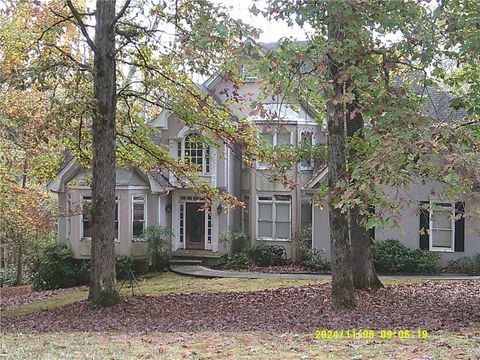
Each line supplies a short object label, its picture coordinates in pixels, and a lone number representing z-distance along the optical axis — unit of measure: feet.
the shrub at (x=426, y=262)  65.46
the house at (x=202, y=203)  74.69
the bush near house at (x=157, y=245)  74.59
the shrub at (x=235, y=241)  75.36
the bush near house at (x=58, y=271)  74.43
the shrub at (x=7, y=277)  98.65
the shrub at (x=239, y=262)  73.87
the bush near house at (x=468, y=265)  64.28
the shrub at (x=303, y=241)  73.77
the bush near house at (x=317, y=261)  70.03
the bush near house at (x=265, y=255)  74.43
